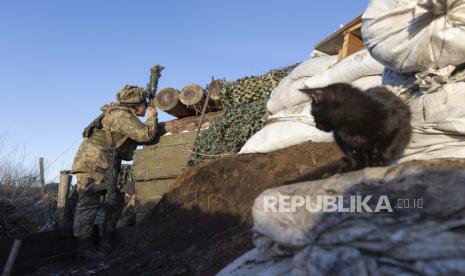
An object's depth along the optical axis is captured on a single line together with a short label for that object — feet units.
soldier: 18.80
